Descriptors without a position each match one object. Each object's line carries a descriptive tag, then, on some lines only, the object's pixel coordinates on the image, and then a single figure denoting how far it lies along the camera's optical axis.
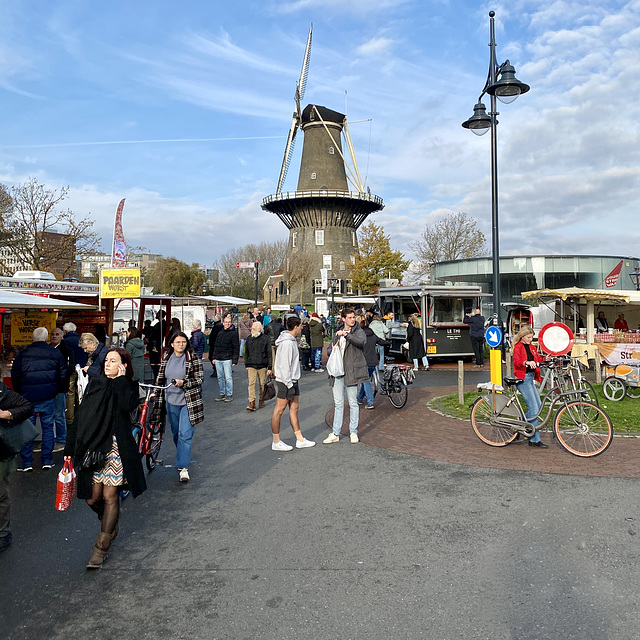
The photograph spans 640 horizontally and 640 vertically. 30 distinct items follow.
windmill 57.50
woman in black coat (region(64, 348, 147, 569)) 4.18
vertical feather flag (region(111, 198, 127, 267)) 14.26
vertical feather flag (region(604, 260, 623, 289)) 18.91
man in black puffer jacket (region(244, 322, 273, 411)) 10.65
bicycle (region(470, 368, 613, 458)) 6.82
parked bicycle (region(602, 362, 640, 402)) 10.94
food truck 18.34
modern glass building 38.94
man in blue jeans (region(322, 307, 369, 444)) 7.82
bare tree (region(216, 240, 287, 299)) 67.25
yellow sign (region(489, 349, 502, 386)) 8.48
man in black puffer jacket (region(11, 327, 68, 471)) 6.79
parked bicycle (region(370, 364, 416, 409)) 10.62
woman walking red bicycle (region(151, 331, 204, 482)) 6.22
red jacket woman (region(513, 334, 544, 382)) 7.32
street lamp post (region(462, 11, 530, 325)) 10.01
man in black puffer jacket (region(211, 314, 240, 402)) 11.84
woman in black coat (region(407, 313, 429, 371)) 15.98
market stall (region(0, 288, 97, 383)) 11.55
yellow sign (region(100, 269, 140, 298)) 11.33
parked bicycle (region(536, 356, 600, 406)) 7.93
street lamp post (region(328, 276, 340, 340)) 31.63
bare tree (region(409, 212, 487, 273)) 51.97
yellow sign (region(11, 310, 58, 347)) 11.69
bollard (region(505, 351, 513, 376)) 10.70
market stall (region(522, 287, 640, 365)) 11.69
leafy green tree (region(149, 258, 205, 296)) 57.75
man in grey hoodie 7.39
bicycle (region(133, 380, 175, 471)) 6.15
